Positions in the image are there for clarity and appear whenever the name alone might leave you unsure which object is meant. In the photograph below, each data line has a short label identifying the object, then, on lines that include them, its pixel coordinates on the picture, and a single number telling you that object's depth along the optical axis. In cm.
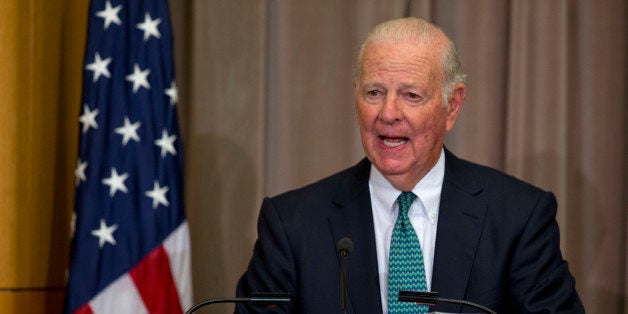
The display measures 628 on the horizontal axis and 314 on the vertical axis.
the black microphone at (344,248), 440
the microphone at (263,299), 438
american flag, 725
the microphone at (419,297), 419
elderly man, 554
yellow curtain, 810
